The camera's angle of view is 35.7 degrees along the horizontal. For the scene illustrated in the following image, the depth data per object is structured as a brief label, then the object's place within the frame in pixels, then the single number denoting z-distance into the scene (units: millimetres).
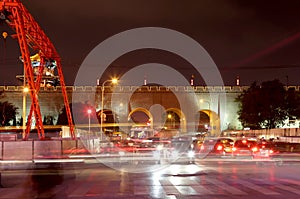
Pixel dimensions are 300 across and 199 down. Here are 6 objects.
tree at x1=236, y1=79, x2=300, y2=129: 67938
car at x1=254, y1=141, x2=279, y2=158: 27906
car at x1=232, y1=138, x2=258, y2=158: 29591
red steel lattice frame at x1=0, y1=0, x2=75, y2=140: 27891
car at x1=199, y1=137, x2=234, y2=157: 31922
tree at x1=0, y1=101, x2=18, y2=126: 86188
